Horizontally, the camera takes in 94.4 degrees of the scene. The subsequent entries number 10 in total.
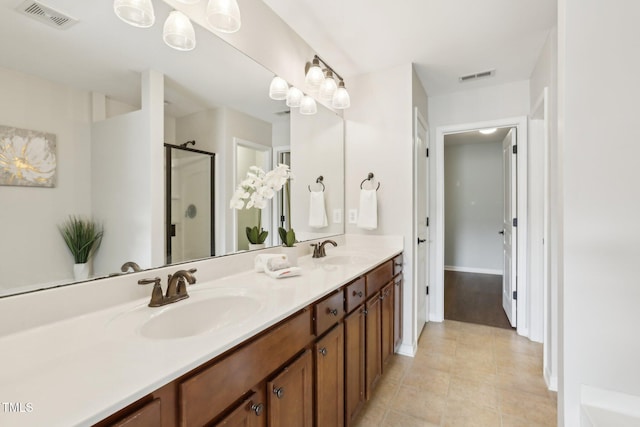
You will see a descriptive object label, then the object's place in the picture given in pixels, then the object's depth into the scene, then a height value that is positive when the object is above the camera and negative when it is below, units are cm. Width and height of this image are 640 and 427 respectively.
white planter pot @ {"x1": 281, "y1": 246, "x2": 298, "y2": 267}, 180 -24
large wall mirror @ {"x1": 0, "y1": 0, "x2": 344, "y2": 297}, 85 +32
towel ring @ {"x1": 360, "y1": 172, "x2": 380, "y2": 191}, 258 +30
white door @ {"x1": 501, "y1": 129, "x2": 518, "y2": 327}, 287 -18
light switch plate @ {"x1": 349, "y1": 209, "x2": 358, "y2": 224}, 265 -3
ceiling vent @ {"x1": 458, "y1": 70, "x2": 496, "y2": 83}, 266 +126
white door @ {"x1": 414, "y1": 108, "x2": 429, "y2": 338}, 260 -5
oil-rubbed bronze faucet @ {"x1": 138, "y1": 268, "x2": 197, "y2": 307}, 103 -27
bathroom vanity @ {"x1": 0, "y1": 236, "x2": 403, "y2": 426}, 56 -33
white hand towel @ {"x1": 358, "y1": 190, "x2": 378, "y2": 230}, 250 +2
